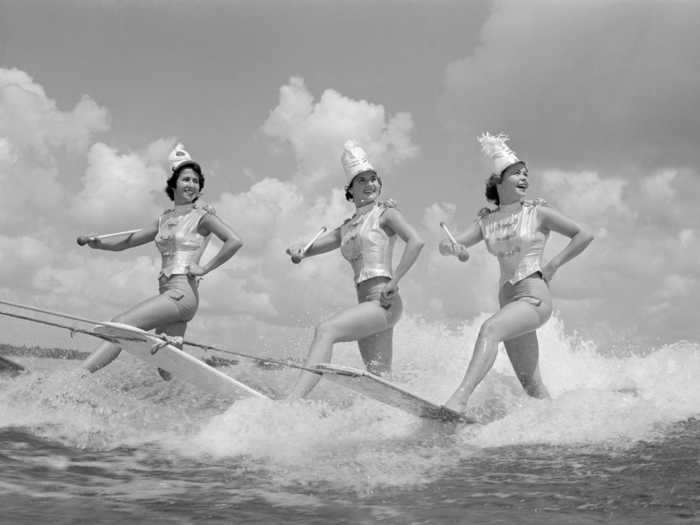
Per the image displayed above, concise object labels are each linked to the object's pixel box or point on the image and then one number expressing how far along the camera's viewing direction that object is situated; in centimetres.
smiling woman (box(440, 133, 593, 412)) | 682
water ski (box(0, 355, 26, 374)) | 908
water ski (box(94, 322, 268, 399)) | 682
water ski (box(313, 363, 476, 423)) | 586
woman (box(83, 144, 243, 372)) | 779
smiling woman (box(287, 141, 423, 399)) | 684
